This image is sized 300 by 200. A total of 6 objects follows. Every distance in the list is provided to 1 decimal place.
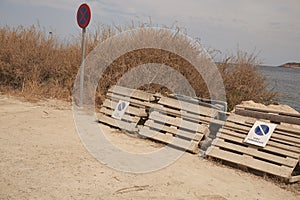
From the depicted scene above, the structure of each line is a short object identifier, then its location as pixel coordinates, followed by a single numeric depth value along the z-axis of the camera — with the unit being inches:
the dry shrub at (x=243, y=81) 357.1
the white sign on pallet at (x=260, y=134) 198.5
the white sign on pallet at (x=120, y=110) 265.8
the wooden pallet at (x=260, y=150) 181.9
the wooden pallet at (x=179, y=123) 224.5
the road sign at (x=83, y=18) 299.9
